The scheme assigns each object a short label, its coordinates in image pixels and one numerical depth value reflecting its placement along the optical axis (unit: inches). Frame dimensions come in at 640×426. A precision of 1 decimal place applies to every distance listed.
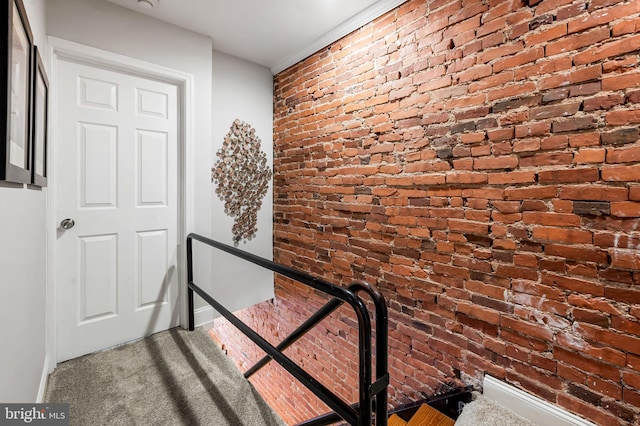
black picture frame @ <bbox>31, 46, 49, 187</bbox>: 47.9
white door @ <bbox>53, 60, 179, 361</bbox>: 78.8
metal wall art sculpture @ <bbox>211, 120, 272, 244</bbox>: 112.7
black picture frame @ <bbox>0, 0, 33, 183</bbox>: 30.7
